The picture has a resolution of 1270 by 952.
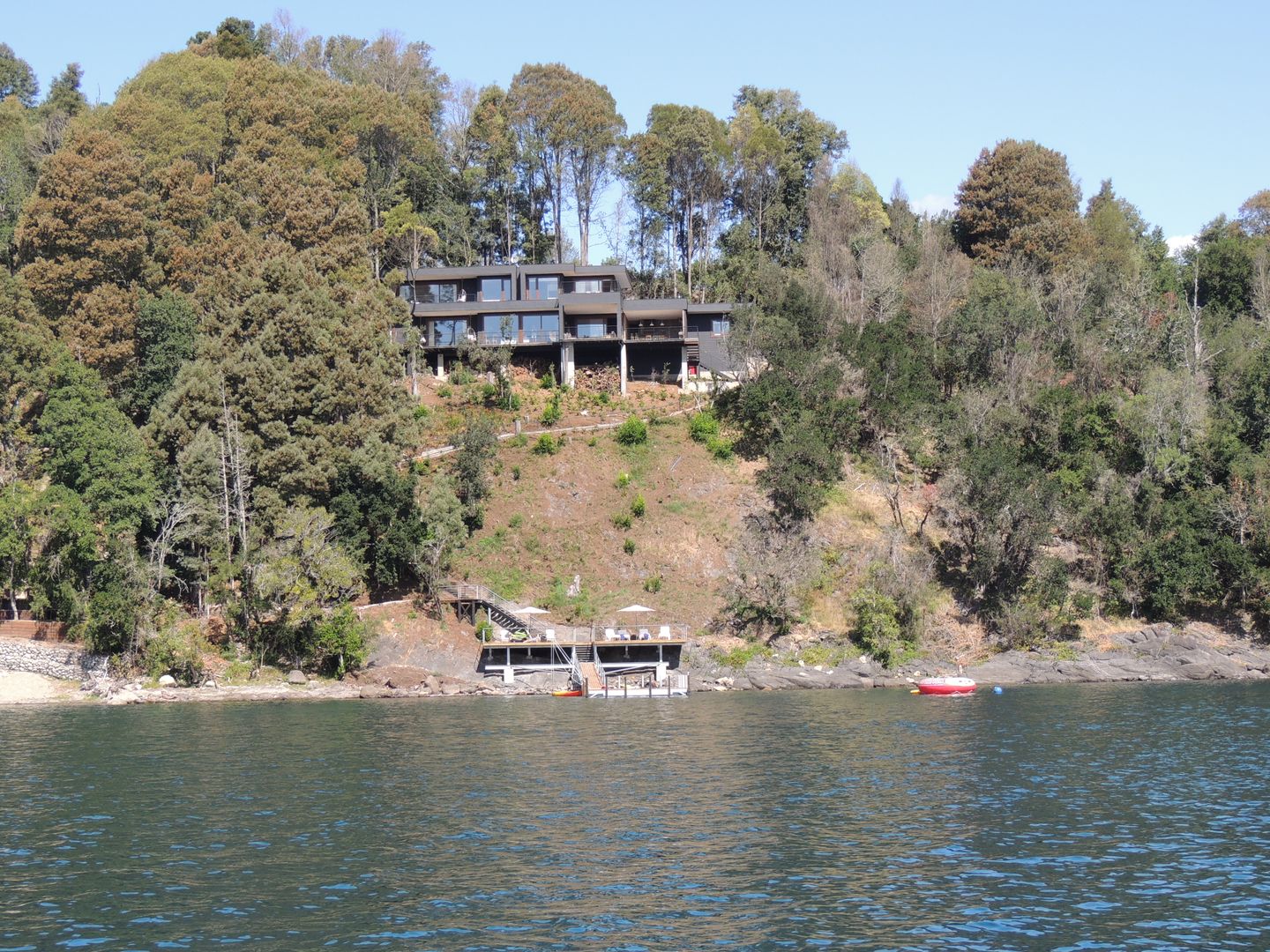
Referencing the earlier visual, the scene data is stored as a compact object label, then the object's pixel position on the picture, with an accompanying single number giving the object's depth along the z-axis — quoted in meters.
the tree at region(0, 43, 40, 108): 147.62
